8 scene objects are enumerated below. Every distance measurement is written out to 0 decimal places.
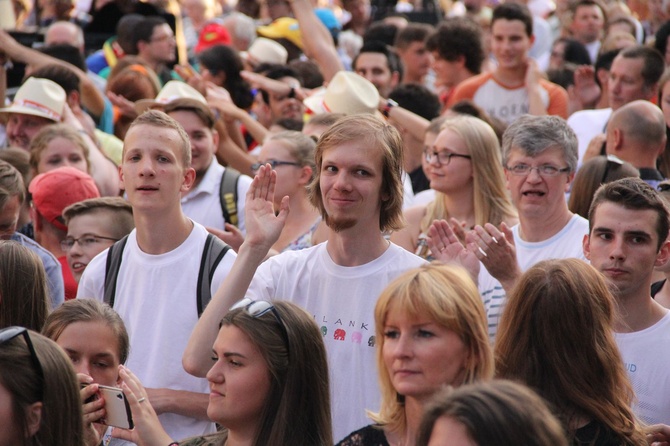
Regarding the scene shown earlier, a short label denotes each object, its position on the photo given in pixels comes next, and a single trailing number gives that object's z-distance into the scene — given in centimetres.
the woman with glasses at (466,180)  1165
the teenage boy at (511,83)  1716
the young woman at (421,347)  642
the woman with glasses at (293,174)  1221
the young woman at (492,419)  466
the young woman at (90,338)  802
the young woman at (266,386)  693
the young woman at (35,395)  633
